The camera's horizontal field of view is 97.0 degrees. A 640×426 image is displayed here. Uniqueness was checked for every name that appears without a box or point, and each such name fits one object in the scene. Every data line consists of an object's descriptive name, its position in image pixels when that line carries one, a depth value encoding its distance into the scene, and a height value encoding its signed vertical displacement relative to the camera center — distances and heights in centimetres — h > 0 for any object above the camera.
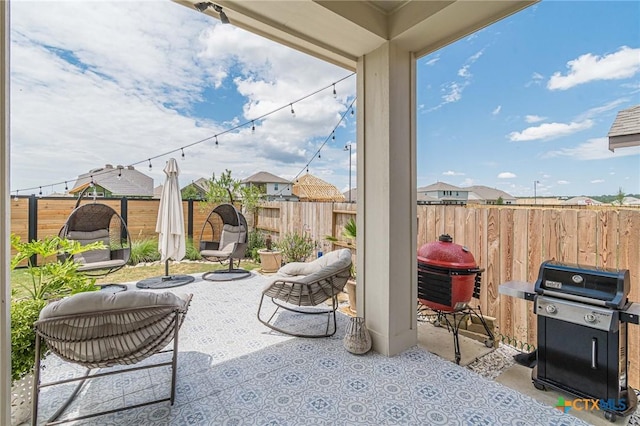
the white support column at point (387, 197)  259 +14
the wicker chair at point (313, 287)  298 -80
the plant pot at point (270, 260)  564 -96
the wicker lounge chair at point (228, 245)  525 -66
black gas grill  181 -83
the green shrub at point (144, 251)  636 -90
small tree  713 +52
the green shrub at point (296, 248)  545 -71
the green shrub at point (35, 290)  165 -58
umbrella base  460 -118
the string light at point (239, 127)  456 +199
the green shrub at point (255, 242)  722 -77
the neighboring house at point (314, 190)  1194 +108
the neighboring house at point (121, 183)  827 +103
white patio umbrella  490 -19
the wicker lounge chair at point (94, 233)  445 -37
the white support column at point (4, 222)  139 -5
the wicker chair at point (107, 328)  161 -72
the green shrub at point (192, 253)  689 -99
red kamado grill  261 -61
